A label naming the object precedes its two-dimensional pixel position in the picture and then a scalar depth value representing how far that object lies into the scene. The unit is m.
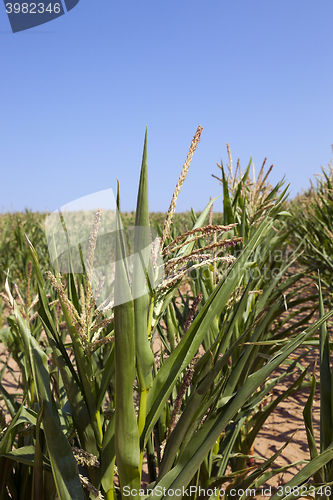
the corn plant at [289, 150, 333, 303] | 2.46
